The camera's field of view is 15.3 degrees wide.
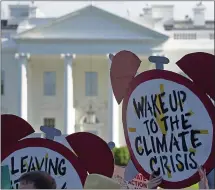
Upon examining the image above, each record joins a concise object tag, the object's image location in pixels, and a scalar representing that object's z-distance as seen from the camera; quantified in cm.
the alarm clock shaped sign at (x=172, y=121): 469
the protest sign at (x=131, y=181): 511
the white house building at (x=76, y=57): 3584
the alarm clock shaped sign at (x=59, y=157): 514
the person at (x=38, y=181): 426
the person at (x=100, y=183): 454
